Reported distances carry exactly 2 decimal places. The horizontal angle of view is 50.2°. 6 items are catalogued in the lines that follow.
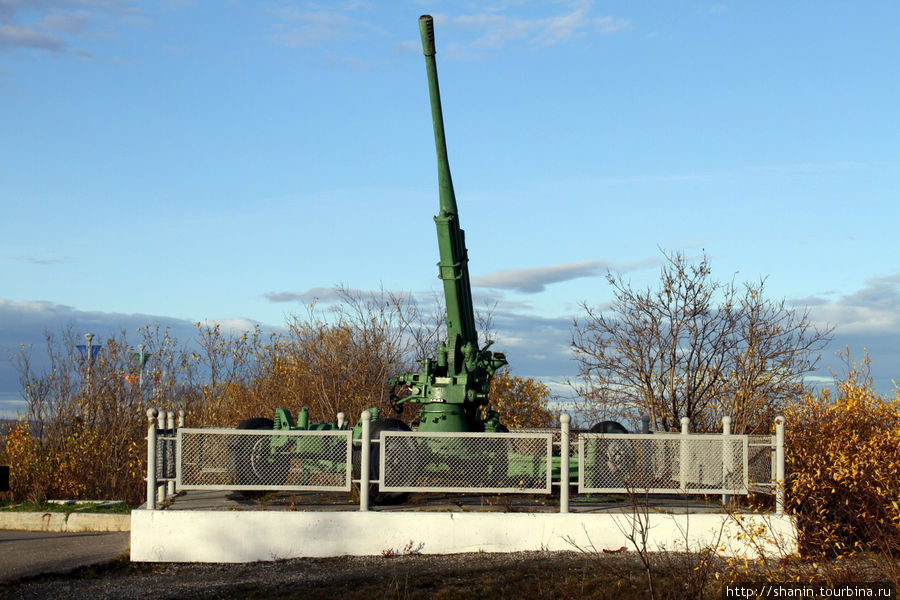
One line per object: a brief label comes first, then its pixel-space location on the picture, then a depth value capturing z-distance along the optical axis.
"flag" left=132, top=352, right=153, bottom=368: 20.38
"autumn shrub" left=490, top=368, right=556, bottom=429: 21.22
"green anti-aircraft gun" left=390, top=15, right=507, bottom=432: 14.05
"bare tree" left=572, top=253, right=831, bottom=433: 16.84
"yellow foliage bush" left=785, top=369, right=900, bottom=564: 11.30
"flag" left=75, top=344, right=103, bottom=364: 19.83
